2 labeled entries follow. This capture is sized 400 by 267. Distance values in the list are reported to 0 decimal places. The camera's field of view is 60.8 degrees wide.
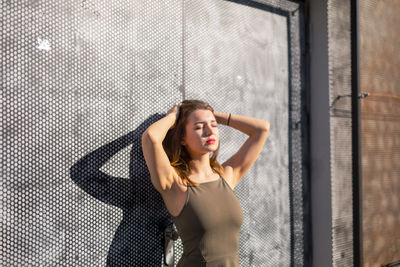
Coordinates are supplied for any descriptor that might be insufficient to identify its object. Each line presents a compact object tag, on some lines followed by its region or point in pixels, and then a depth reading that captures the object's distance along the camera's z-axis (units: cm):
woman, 146
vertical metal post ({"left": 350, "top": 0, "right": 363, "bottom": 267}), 222
